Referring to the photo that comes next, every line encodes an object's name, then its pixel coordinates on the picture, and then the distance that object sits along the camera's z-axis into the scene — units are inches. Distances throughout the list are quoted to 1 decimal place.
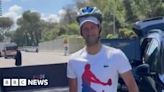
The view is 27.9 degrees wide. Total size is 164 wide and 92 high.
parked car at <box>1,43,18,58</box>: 1557.0
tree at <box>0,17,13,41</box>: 3933.6
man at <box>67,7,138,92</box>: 99.7
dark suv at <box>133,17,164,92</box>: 140.4
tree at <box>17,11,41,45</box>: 3905.9
